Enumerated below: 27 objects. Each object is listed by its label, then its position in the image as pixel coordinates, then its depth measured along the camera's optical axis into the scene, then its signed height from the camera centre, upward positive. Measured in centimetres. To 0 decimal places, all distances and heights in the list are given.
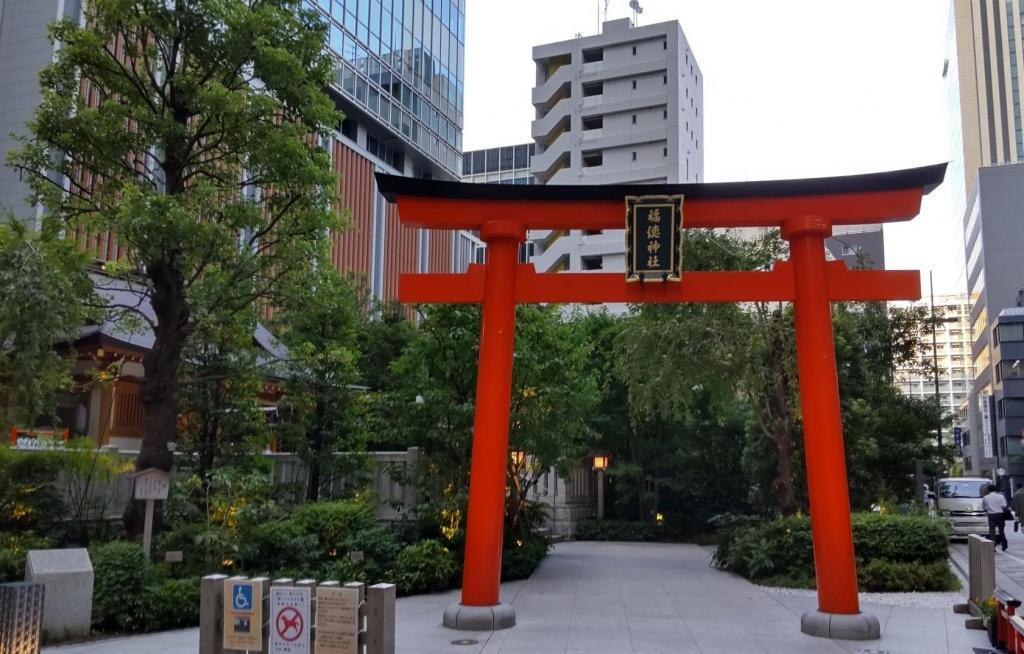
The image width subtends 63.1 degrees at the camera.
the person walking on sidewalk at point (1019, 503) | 2873 -184
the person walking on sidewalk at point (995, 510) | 2223 -159
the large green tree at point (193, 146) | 1341 +489
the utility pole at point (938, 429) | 2322 +58
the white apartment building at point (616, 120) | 6294 +2520
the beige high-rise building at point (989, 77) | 10000 +4566
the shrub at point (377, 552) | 1409 -188
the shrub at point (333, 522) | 1444 -140
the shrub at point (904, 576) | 1473 -224
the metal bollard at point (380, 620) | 752 -159
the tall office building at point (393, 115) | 5078 +2208
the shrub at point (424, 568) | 1428 -215
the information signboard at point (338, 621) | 753 -160
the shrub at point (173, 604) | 1126 -221
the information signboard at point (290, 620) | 770 -164
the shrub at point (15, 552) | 1123 -153
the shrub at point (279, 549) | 1338 -172
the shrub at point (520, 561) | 1661 -233
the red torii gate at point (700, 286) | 1127 +234
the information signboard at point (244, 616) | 789 -164
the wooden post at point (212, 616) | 812 -169
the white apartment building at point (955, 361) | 11713 +1343
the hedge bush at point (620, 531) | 2694 -274
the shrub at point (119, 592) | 1105 -202
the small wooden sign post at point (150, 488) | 1225 -70
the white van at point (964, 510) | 2548 -182
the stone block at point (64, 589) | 1043 -188
